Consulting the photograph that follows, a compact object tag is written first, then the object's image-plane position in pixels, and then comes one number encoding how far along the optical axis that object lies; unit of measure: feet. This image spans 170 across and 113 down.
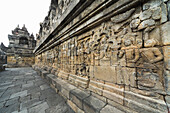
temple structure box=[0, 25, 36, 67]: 33.58
